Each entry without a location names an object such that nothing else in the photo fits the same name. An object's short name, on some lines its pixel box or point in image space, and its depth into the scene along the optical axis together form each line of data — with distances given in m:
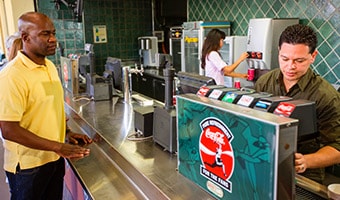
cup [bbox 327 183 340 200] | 1.08
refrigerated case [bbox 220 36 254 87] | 4.12
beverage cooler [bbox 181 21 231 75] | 4.52
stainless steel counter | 1.27
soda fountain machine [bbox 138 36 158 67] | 5.74
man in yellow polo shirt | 1.52
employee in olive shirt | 1.27
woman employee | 3.51
